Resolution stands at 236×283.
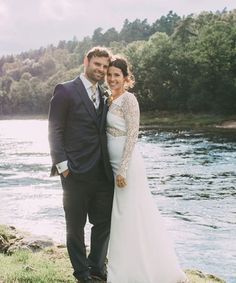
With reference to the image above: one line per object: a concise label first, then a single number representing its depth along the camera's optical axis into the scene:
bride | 6.06
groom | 5.91
